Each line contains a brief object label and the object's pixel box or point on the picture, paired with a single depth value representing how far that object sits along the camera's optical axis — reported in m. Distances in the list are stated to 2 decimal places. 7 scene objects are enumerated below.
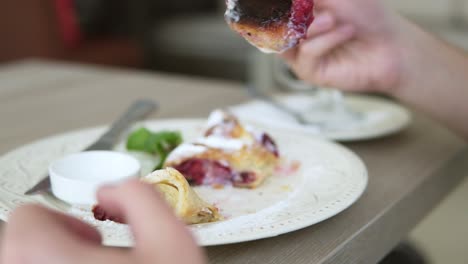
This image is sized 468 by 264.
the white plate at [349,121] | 0.96
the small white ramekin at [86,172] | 0.67
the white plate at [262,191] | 0.58
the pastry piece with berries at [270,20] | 0.72
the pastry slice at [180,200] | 0.60
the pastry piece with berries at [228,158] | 0.77
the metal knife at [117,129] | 0.71
